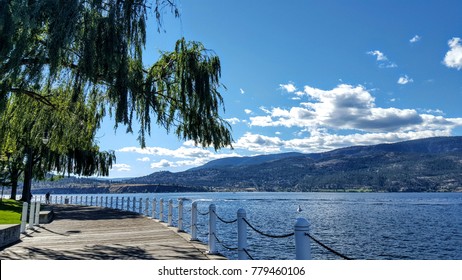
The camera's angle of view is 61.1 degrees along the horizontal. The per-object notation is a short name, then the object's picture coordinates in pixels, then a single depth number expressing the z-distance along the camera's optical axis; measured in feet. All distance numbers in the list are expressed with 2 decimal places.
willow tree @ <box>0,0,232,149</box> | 24.20
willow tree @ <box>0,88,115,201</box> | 36.88
